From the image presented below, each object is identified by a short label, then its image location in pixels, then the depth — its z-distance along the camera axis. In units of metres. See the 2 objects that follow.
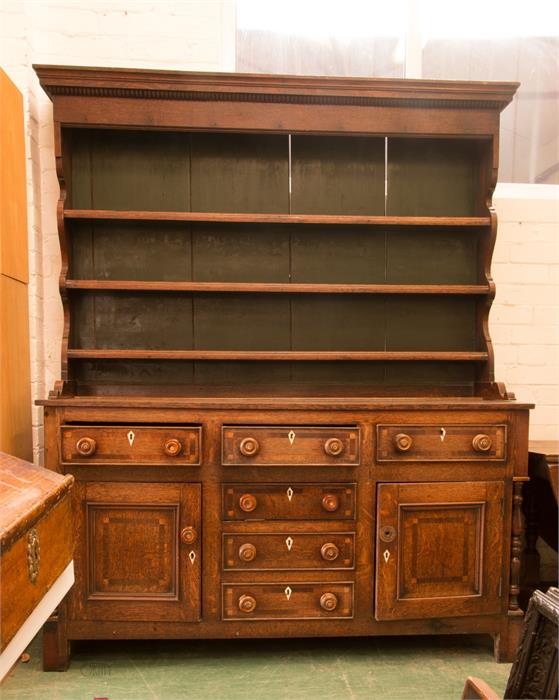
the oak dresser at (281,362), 1.70
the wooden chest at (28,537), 0.83
